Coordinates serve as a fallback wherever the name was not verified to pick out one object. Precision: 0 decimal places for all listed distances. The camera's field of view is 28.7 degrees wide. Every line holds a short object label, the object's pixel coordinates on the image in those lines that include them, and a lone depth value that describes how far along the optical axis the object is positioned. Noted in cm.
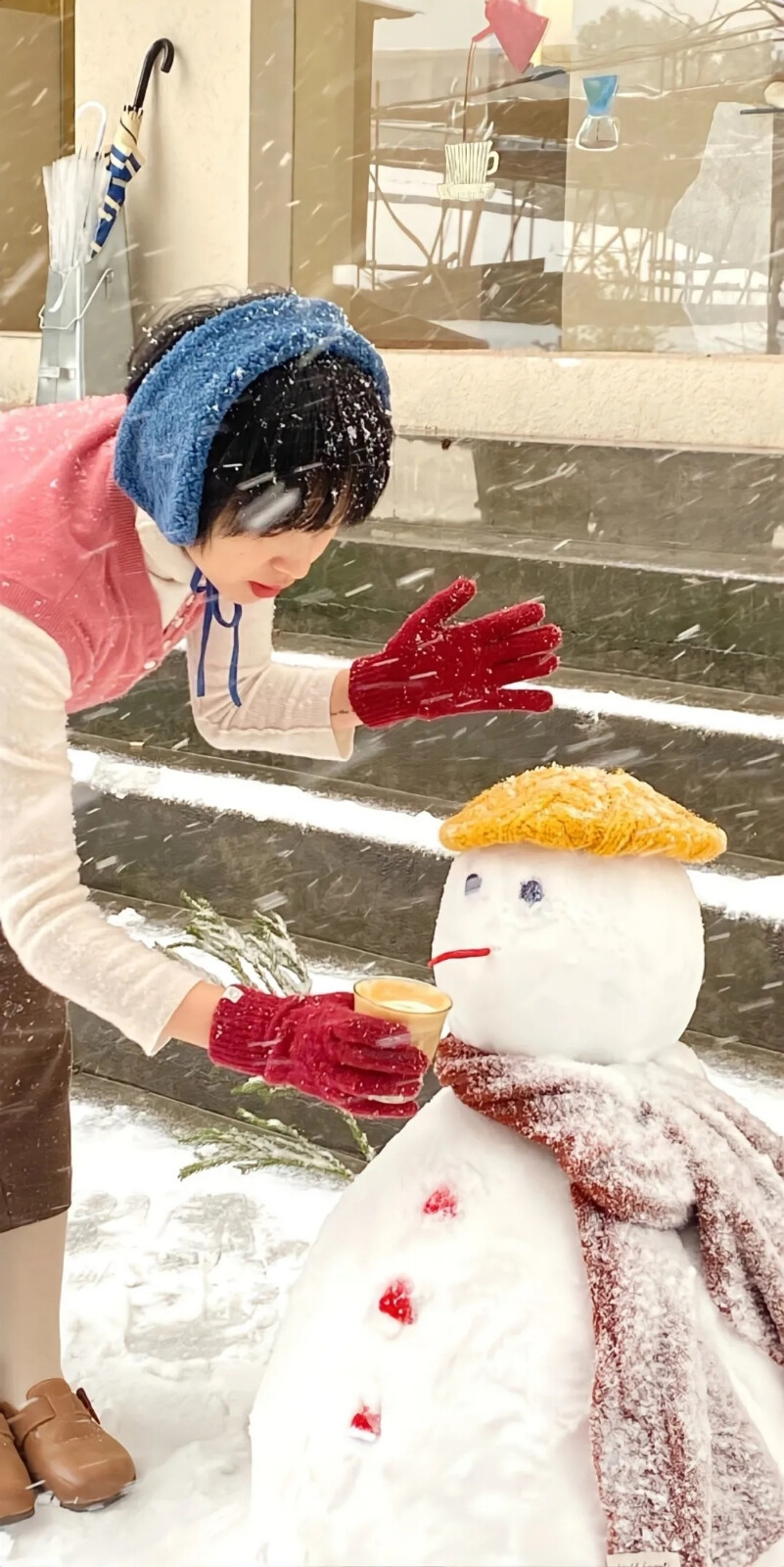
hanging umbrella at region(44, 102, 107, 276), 599
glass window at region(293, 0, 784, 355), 494
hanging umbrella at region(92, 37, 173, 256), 596
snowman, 137
